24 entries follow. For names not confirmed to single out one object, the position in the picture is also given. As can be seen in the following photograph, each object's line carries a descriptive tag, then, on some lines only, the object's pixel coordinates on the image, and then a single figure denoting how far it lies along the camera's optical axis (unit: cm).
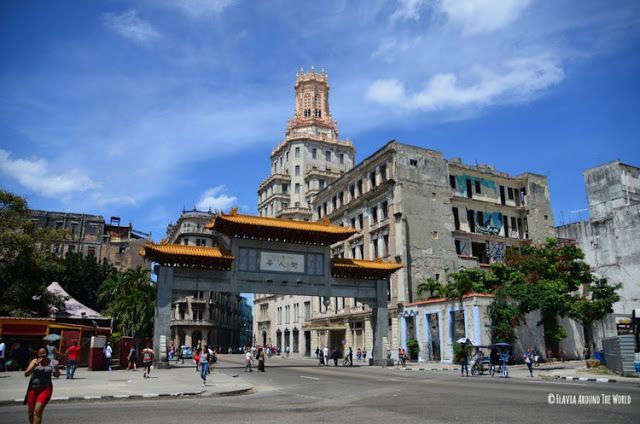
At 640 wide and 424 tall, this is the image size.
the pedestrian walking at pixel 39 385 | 961
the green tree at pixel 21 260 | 3603
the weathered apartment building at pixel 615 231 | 4969
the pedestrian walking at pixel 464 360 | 2790
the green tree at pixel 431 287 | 4684
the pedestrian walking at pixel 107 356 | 3073
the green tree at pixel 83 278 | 6184
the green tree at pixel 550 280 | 3772
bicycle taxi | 2720
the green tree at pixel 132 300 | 5125
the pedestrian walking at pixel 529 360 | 2719
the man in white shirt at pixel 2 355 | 2711
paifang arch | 3572
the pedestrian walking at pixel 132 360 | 3244
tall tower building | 8519
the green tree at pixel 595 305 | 4261
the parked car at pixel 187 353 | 6474
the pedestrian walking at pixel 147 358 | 2528
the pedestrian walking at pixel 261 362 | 3177
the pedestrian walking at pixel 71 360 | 2339
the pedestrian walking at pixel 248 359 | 3210
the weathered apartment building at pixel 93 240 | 8775
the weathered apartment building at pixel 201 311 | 8175
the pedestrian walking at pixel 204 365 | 2131
